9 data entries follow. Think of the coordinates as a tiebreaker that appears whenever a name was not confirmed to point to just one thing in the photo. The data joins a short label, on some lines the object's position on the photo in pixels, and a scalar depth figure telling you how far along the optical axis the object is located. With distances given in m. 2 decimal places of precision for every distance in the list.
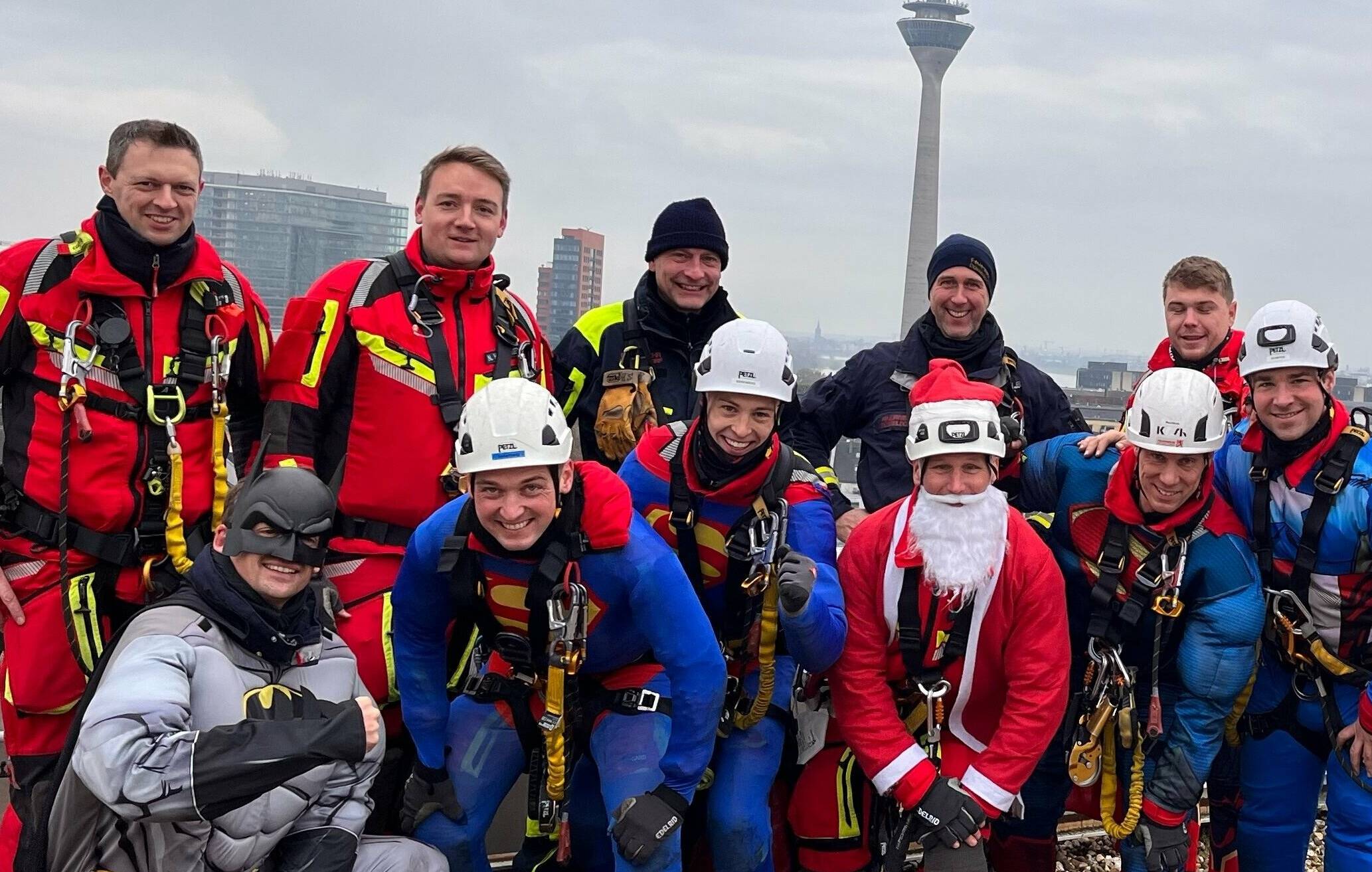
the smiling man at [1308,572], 4.73
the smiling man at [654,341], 5.89
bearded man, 4.69
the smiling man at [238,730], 3.47
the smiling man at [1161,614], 4.76
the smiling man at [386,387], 5.11
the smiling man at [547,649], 4.32
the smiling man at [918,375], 5.94
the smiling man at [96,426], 4.66
